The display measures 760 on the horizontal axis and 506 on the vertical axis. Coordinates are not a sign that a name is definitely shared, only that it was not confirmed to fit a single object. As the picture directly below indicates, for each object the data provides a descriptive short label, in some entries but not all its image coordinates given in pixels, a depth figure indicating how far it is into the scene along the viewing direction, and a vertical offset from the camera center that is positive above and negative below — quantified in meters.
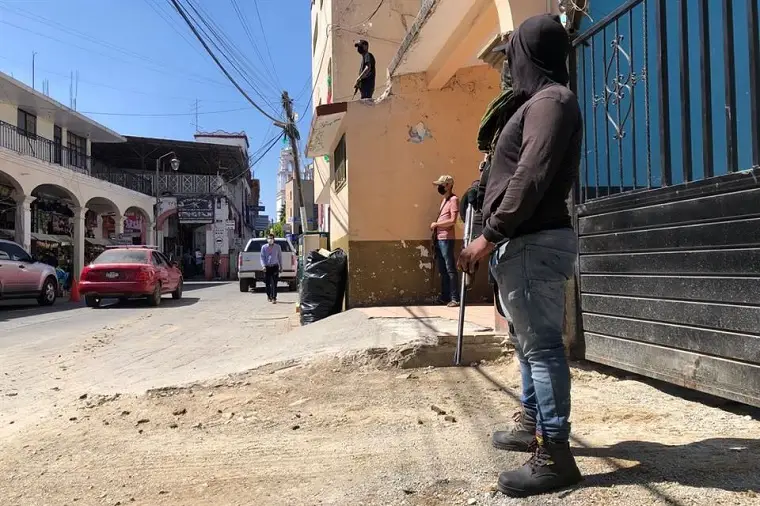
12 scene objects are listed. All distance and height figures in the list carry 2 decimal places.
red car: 13.00 -0.23
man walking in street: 13.14 +0.04
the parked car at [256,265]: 18.62 +0.02
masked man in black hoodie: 2.13 +0.13
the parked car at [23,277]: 13.03 -0.19
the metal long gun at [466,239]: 3.22 +0.15
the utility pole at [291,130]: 20.79 +5.22
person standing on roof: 9.44 +3.31
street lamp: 29.44 +5.45
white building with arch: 18.61 +3.74
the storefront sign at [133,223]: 30.80 +2.54
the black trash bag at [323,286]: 7.48 -0.30
